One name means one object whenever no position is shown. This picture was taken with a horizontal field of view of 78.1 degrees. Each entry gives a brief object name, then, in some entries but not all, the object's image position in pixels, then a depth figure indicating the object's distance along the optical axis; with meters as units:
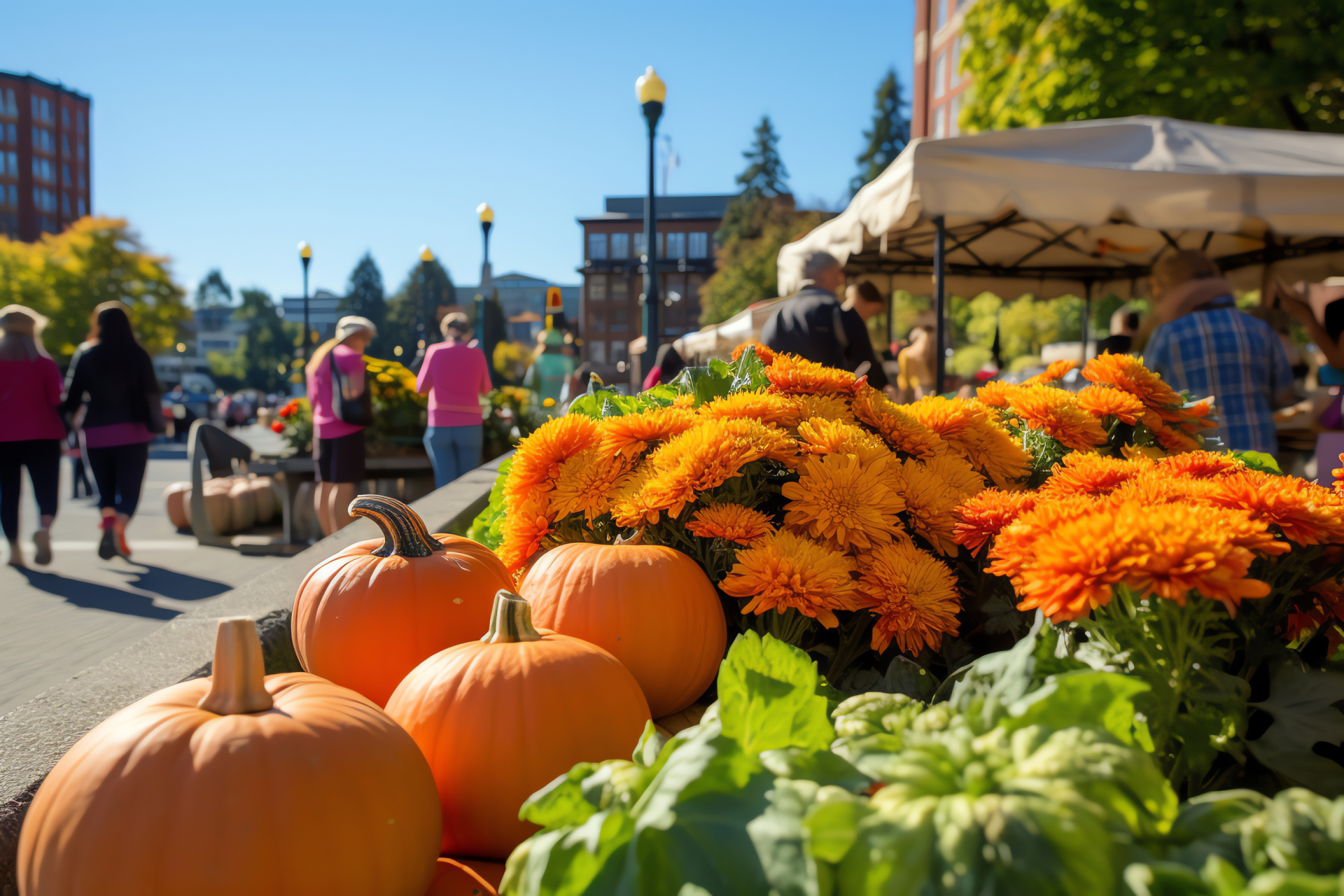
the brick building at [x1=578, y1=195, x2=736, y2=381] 73.69
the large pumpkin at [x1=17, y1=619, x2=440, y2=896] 0.74
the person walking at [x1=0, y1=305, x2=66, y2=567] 6.15
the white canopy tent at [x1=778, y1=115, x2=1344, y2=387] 3.96
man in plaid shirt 3.58
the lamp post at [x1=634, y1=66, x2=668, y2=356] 9.32
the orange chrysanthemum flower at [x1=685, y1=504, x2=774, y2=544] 1.22
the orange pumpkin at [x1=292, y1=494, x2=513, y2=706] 1.27
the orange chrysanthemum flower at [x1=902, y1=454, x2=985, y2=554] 1.27
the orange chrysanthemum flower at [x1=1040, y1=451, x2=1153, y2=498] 1.04
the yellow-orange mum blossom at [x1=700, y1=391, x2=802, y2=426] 1.37
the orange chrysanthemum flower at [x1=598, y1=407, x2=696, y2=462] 1.37
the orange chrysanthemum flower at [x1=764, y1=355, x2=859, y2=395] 1.55
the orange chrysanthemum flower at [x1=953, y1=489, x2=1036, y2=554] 0.97
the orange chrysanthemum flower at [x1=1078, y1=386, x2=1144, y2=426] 1.62
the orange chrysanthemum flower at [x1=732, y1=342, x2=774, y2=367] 1.70
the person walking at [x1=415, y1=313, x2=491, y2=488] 6.46
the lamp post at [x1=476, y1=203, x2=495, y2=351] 13.87
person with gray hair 4.21
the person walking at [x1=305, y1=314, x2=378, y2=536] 6.19
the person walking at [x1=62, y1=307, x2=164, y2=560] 6.42
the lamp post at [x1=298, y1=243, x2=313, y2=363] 18.03
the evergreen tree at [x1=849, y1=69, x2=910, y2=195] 53.75
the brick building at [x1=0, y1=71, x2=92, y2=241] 67.62
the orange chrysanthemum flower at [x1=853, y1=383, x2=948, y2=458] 1.45
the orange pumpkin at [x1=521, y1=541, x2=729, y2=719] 1.24
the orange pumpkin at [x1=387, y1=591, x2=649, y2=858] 0.96
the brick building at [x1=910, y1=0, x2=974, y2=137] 39.62
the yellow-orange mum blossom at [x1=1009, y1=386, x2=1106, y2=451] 1.54
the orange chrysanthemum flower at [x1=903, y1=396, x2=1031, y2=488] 1.51
